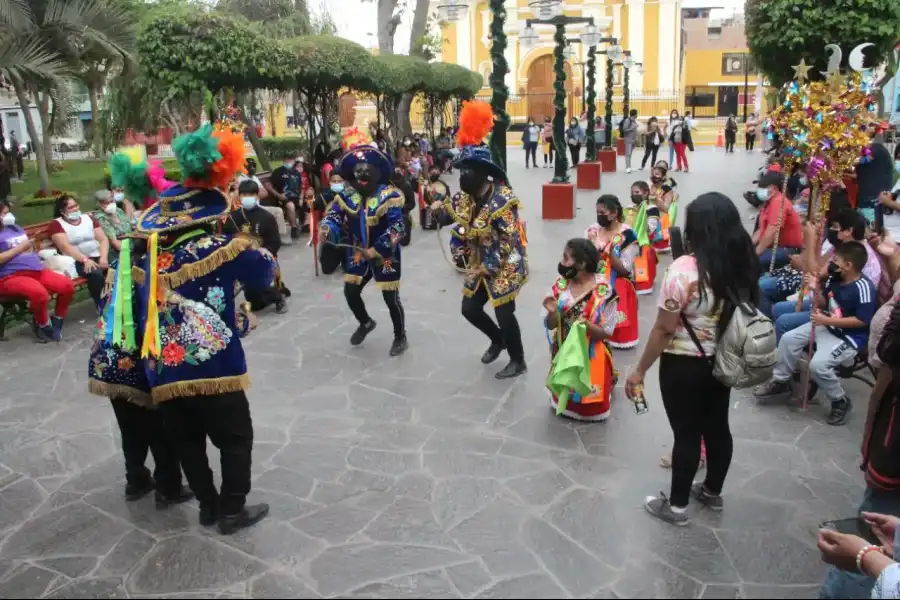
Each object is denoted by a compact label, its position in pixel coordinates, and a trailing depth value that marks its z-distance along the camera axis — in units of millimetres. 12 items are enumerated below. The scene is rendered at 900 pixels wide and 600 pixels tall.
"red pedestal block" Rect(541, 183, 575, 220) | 13797
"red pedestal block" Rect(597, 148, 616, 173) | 23078
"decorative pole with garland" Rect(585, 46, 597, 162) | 19844
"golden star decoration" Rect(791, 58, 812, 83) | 5957
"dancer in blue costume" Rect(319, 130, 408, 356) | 6523
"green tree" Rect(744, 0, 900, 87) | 8664
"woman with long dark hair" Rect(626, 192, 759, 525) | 3506
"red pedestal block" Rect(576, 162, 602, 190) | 18406
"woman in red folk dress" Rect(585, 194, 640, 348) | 6039
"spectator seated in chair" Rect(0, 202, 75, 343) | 7441
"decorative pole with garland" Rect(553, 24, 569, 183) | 14289
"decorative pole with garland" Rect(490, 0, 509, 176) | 10367
